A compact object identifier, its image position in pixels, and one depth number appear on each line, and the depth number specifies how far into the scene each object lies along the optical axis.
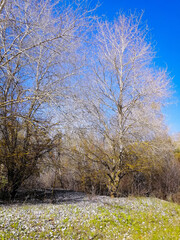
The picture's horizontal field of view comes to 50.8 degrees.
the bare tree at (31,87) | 5.43
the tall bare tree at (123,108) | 8.94
